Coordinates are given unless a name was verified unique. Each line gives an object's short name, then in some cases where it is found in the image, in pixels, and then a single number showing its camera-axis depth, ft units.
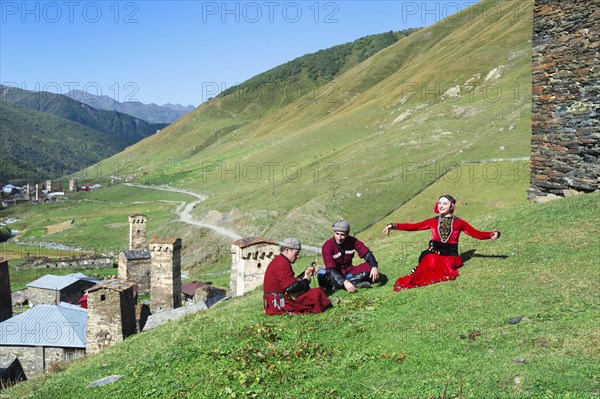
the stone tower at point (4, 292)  124.73
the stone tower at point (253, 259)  117.39
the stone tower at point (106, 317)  89.10
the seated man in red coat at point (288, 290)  45.78
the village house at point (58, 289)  202.49
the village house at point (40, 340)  114.62
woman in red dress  47.85
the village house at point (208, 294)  132.71
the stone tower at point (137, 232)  229.04
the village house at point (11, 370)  105.09
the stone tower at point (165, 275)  144.15
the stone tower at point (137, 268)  196.65
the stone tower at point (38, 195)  604.49
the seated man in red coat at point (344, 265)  49.65
